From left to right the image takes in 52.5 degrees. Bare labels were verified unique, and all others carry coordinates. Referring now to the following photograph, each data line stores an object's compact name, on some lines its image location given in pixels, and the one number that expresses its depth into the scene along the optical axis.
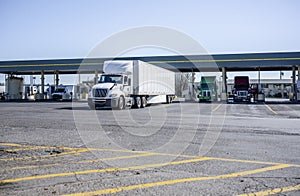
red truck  39.00
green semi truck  39.31
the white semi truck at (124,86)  21.62
